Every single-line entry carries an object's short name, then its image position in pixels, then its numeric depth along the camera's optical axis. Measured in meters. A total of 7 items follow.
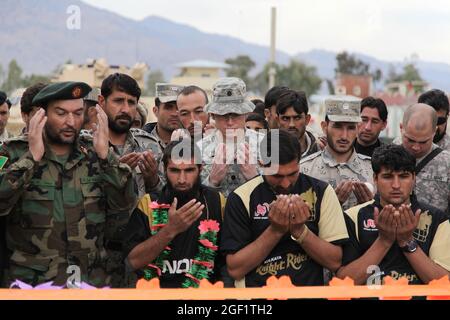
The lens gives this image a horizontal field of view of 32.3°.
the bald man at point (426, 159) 5.06
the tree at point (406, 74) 59.35
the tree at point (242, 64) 54.88
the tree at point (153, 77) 58.50
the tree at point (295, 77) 52.25
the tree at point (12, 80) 23.44
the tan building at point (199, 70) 29.89
